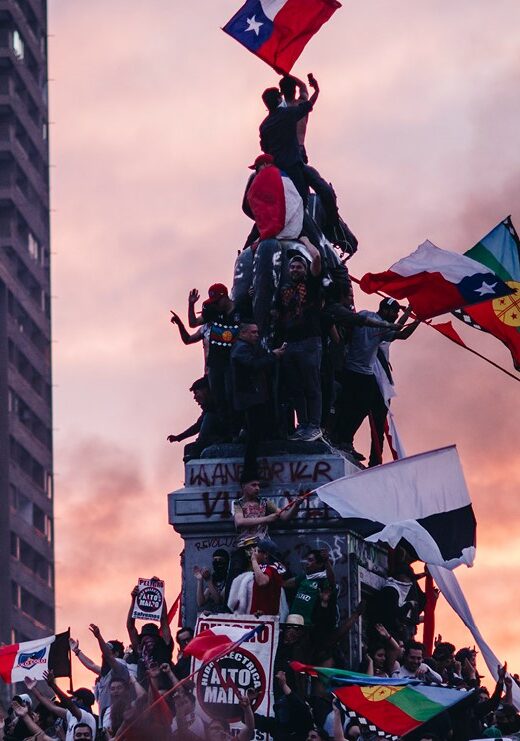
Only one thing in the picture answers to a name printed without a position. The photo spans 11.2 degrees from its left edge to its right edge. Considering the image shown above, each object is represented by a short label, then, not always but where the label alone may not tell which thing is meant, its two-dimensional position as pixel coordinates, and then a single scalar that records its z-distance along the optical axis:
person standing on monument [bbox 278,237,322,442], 36.75
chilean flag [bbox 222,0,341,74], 39.62
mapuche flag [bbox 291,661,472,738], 31.16
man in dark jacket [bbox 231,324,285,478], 36.12
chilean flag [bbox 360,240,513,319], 37.31
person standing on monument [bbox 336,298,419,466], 37.53
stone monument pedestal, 36.47
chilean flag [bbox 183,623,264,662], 32.91
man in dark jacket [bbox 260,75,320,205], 38.53
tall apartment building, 148.50
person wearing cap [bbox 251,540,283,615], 34.53
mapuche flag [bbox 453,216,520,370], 37.28
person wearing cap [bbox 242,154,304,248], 37.84
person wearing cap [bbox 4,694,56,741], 33.28
